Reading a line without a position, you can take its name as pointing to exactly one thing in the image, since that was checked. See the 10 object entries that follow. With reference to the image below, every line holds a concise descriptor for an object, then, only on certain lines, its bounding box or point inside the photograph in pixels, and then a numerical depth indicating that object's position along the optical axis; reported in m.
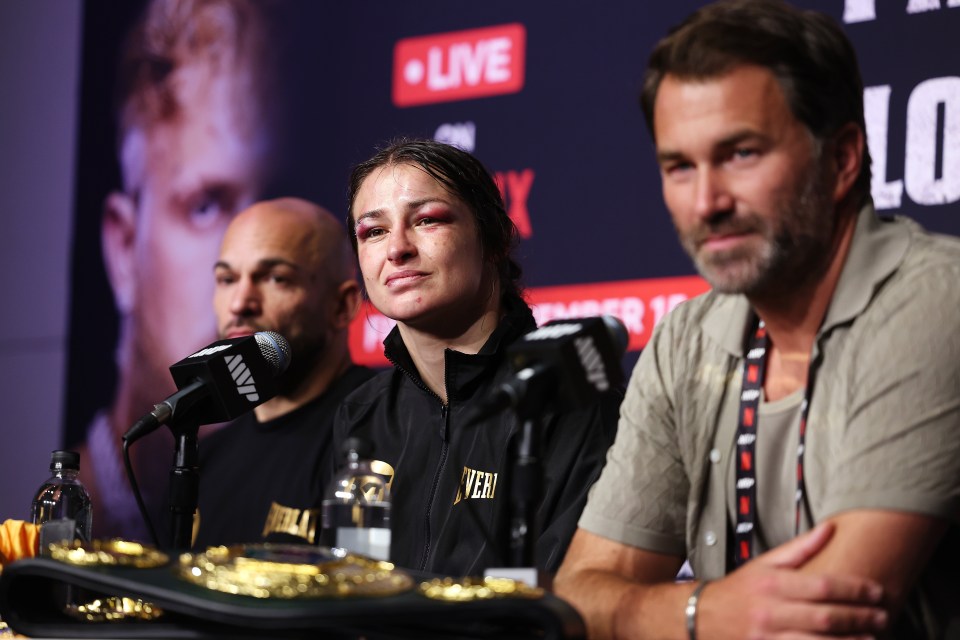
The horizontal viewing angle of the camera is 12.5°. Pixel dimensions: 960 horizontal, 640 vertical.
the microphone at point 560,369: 4.01
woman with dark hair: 4.53
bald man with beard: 5.06
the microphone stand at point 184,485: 4.30
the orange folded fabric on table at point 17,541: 4.38
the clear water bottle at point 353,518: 4.16
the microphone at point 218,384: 4.28
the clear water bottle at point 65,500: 4.50
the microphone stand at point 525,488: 4.02
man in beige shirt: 4.03
